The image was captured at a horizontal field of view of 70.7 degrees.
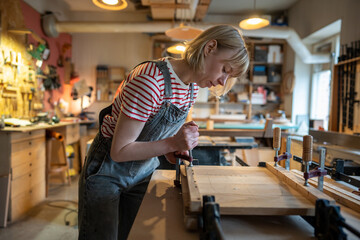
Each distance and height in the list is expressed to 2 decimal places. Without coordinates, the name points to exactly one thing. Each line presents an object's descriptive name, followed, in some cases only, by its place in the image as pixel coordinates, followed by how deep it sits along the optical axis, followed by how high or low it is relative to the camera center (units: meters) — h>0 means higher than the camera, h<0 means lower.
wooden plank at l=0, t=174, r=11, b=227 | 2.72 -1.00
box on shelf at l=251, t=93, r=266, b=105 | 6.28 +0.39
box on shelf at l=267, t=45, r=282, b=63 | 6.24 +1.50
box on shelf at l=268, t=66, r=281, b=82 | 6.23 +0.96
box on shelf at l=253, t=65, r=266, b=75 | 6.25 +1.07
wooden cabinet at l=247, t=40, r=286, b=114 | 6.18 +1.13
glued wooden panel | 0.72 -0.26
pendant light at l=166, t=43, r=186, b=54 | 3.81 +0.99
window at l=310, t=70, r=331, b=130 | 5.36 +0.46
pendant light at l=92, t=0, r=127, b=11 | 2.72 +1.15
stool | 3.68 -0.85
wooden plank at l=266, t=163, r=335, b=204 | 0.76 -0.24
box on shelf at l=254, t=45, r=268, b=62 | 6.14 +1.44
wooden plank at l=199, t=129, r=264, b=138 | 3.10 -0.24
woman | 0.90 -0.05
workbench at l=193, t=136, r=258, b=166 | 2.35 -0.38
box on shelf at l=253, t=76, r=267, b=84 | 6.23 +0.85
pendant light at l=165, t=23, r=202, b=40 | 3.21 +1.04
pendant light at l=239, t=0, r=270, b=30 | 3.57 +1.32
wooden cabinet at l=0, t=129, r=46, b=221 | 2.78 -0.73
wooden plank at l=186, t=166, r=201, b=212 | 0.72 -0.25
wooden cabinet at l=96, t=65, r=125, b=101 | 6.32 +0.68
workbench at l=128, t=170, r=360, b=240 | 0.72 -0.34
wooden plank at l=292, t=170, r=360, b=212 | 0.83 -0.28
